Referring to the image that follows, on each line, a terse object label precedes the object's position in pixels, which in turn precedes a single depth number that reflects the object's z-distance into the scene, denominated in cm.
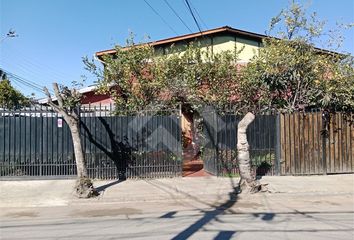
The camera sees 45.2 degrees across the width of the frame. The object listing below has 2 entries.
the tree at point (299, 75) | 1470
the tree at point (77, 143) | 1120
